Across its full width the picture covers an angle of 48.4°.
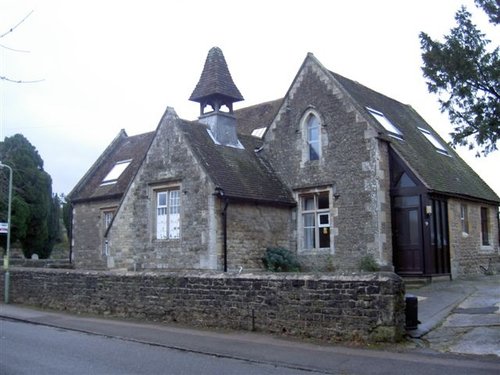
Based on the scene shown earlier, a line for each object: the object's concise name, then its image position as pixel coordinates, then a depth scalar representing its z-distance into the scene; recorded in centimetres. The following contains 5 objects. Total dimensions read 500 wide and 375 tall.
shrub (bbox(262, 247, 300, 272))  2012
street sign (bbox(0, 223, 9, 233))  1962
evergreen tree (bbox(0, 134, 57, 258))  3478
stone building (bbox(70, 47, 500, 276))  1923
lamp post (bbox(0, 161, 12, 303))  1919
